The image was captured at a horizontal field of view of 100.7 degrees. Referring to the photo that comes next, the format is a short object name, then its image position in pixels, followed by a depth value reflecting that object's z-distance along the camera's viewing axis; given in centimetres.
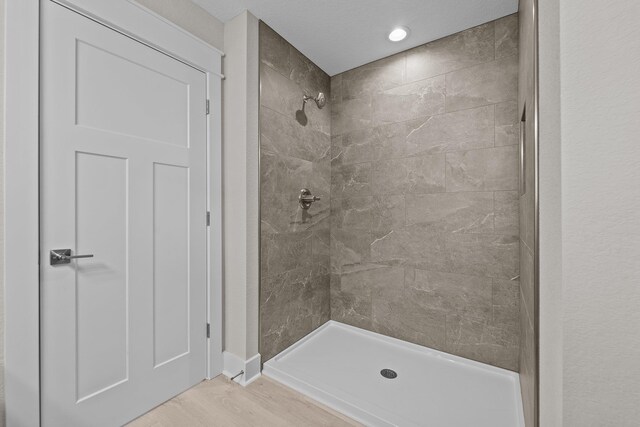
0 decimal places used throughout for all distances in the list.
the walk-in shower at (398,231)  174
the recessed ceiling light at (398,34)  189
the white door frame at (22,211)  103
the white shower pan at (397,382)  144
